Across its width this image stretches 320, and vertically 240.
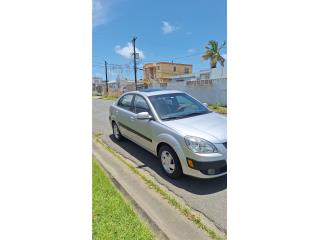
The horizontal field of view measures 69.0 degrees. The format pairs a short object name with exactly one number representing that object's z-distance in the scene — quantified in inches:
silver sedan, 112.2
